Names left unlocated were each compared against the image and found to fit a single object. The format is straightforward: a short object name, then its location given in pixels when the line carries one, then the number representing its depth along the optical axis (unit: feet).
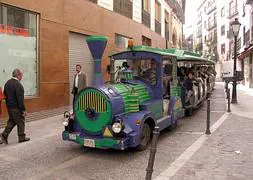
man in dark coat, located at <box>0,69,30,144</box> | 17.88
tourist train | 15.41
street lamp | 37.62
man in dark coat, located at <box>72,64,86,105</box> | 25.80
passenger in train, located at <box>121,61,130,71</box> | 19.16
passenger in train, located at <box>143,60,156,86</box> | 19.38
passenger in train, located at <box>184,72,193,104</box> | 27.05
